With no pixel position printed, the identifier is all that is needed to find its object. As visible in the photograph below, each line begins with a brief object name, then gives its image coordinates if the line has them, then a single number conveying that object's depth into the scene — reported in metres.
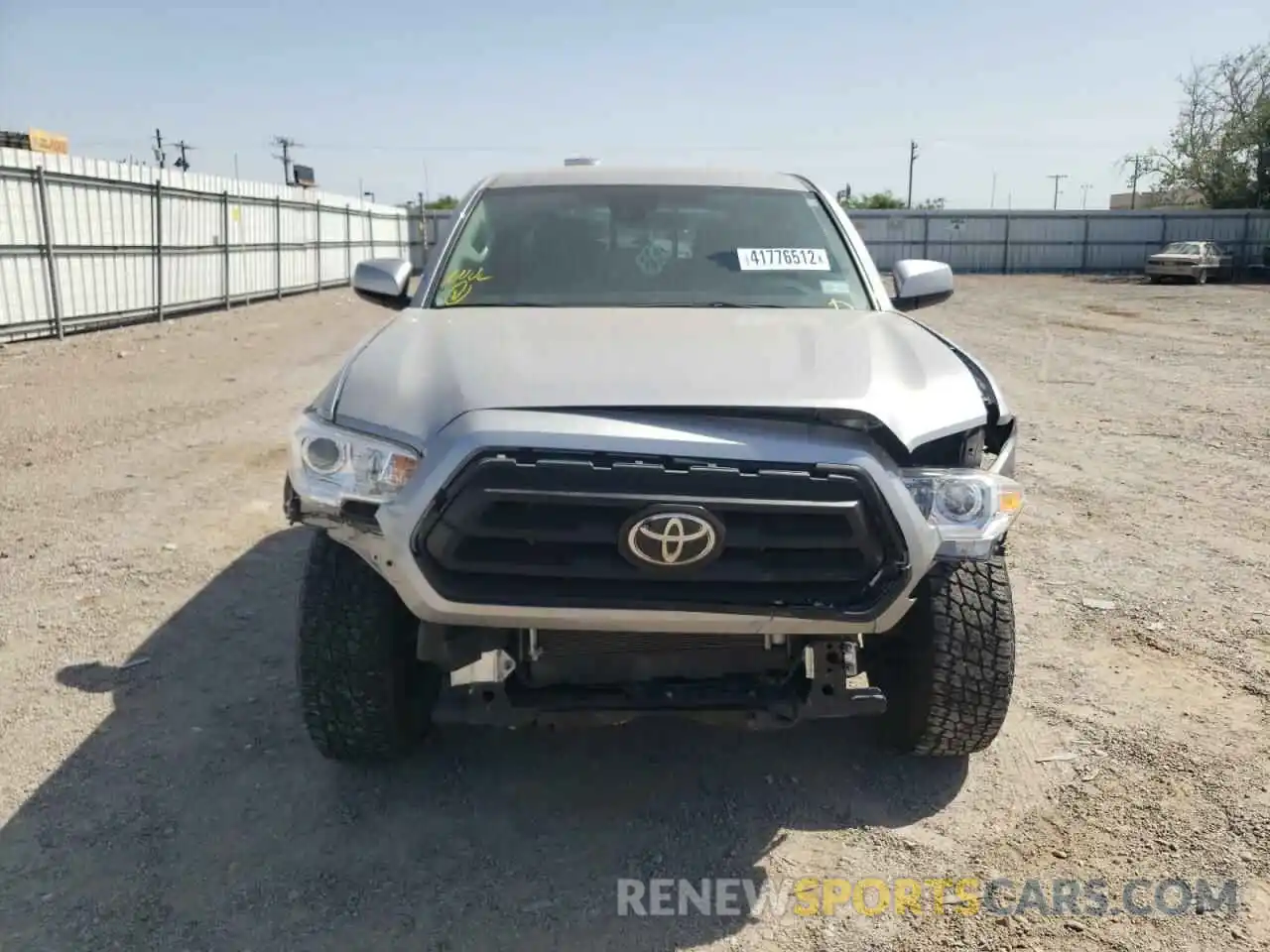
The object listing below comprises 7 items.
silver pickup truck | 2.17
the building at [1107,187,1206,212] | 44.97
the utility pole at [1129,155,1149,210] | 46.62
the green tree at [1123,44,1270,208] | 39.94
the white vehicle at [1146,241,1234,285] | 30.92
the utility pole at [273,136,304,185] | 59.62
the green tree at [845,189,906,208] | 63.86
